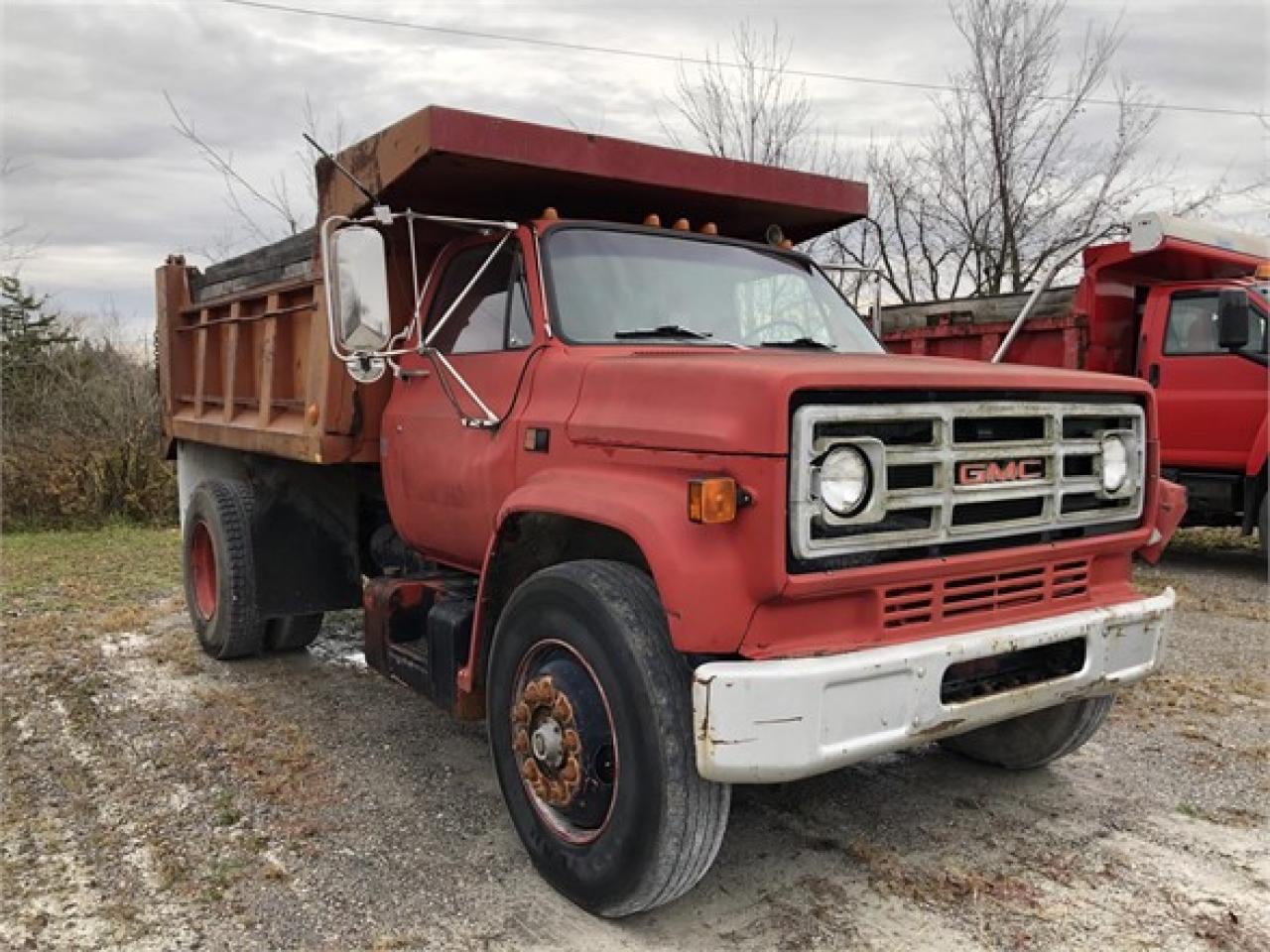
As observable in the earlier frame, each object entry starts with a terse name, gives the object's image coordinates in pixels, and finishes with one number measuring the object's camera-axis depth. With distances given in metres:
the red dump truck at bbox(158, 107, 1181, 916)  2.84
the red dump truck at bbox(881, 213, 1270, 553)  8.93
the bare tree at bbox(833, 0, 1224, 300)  16.19
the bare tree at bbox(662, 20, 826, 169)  15.54
